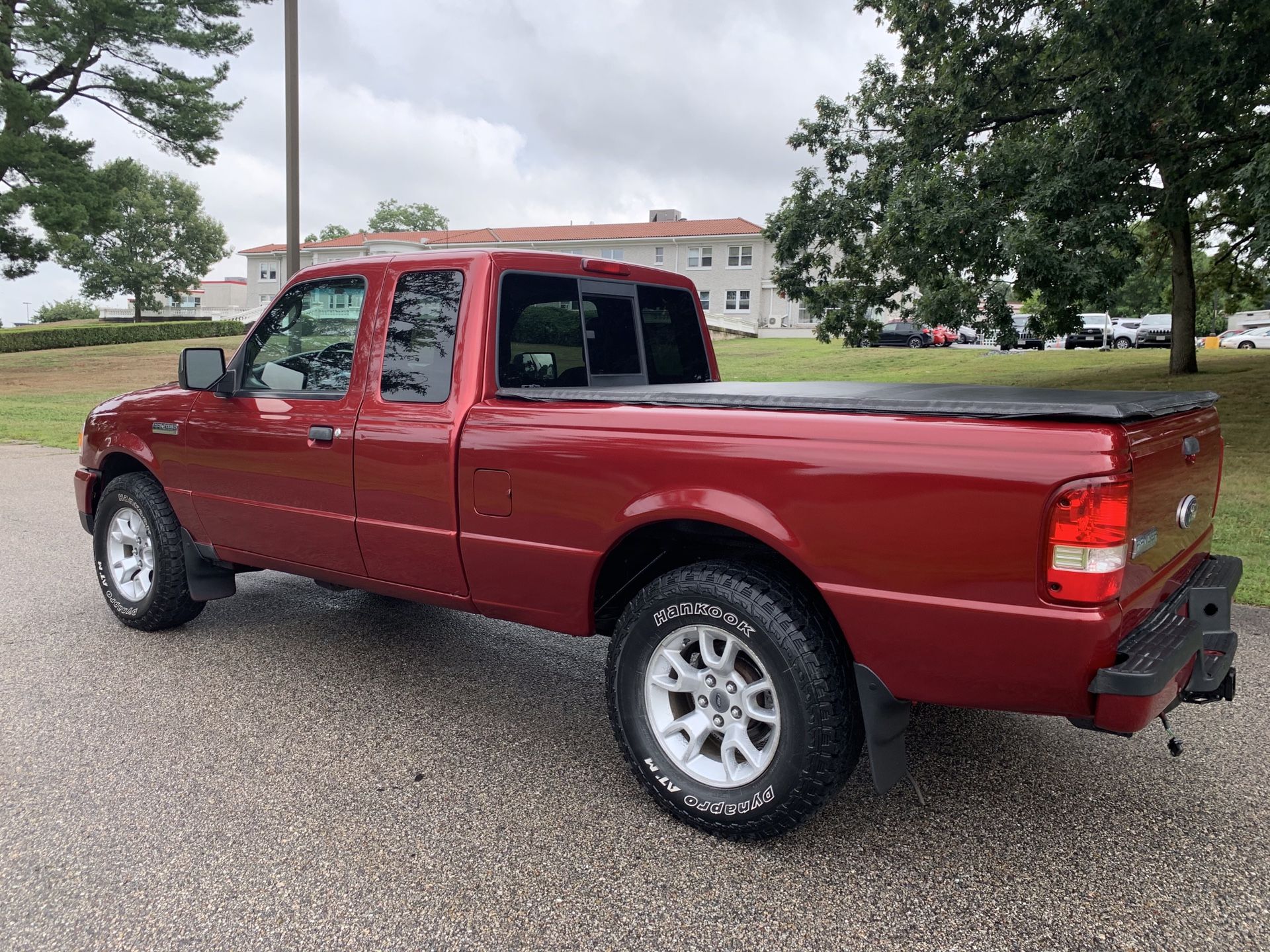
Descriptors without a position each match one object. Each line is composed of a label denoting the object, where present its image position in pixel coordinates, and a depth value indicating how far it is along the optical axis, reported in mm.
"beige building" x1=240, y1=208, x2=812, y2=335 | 57781
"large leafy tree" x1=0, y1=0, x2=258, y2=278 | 26016
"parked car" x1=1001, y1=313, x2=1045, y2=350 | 40469
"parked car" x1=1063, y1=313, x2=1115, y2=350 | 39844
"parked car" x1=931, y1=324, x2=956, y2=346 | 44750
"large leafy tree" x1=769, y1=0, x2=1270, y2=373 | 11406
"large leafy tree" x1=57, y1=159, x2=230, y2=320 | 64562
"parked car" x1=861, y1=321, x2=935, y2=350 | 43562
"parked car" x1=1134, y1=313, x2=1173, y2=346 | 39250
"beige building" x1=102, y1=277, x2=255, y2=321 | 83188
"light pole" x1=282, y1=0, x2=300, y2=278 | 11250
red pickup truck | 2430
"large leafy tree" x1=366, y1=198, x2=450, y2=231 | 91875
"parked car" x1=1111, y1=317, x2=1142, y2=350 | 41469
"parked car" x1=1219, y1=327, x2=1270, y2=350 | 42875
